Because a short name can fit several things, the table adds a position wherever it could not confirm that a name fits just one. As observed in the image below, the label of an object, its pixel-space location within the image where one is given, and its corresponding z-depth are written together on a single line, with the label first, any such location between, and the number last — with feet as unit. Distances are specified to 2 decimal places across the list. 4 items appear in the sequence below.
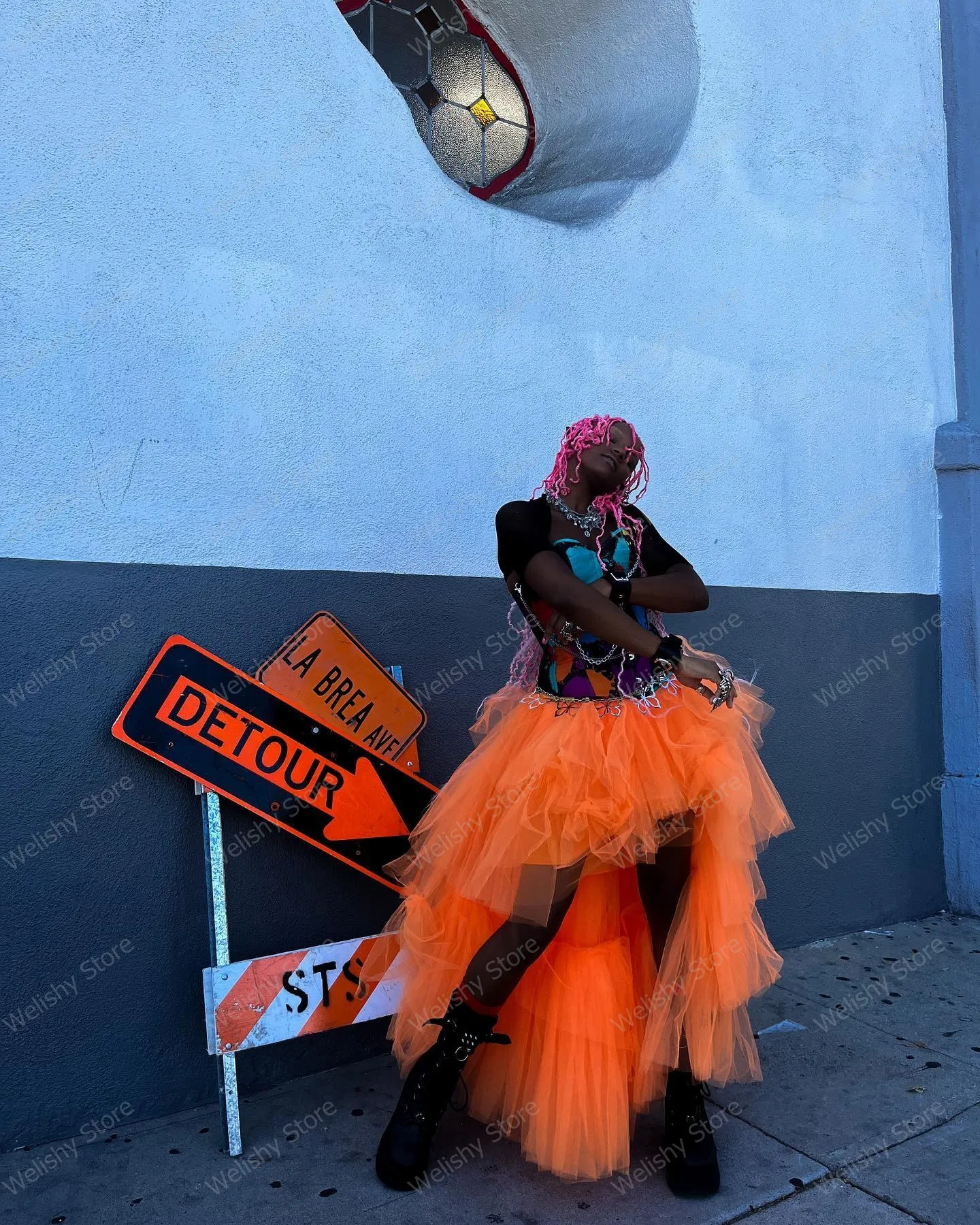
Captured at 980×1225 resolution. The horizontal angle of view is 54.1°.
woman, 7.81
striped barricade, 8.53
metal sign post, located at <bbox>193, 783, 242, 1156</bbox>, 8.43
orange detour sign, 8.80
